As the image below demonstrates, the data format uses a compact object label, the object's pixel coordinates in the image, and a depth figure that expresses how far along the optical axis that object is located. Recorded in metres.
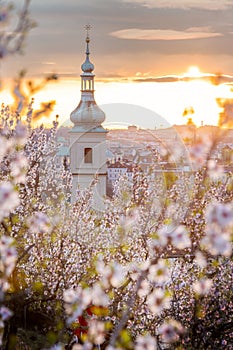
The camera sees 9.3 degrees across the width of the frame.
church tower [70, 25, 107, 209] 70.29
